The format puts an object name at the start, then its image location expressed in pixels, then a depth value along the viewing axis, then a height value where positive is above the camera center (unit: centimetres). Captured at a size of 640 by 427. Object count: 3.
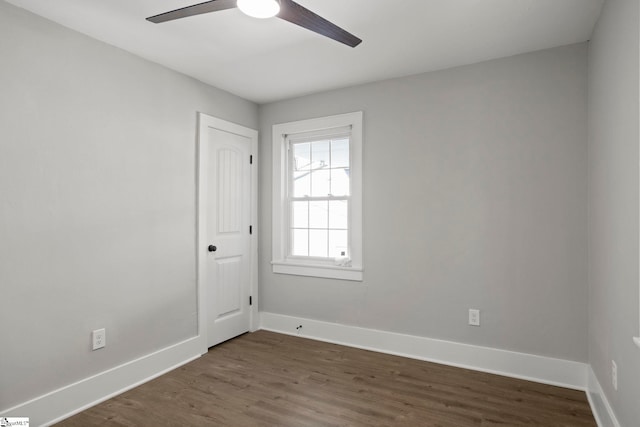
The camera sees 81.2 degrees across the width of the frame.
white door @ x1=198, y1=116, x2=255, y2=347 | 359 -22
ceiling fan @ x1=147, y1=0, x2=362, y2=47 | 173 +97
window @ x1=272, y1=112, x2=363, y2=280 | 371 +14
